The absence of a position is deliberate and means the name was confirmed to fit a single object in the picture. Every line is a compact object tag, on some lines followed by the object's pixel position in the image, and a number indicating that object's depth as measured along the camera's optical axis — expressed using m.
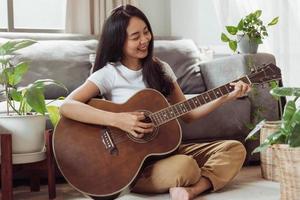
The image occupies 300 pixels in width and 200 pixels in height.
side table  2.54
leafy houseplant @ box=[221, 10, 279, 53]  3.37
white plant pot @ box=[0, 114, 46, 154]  2.61
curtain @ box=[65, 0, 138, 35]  4.34
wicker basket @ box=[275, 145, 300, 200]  2.32
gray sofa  3.22
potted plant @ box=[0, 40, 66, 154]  2.57
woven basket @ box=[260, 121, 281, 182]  2.95
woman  2.61
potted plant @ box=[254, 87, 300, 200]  2.27
